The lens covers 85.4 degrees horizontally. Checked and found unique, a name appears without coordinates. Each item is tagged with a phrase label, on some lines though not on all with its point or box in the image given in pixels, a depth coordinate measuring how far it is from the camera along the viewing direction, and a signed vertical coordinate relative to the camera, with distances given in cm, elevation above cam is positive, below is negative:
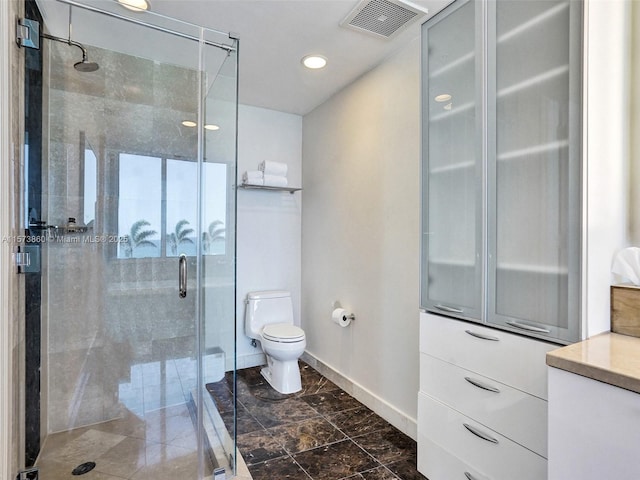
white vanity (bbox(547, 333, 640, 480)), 92 -49
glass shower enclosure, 194 -5
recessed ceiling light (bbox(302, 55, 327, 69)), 238 +124
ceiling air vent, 180 +122
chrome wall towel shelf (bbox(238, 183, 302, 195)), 322 +47
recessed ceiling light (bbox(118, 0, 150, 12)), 185 +125
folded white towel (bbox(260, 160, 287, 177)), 326 +66
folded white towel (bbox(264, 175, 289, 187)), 325 +54
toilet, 274 -80
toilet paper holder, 278 -64
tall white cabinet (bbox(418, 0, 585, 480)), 128 +5
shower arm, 187 +111
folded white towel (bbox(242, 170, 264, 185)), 316 +55
